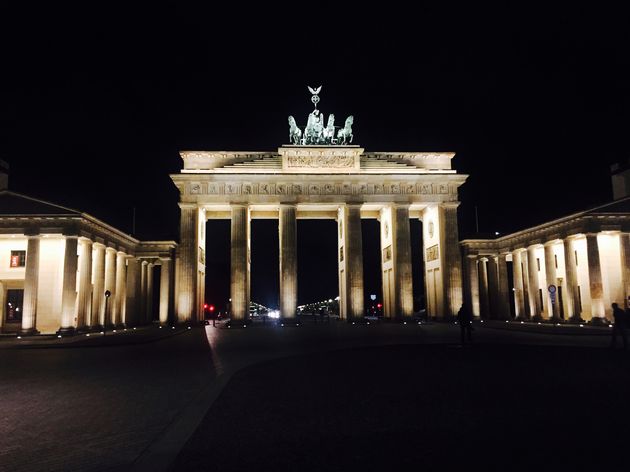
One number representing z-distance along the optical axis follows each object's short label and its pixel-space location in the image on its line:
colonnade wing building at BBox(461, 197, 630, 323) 43.59
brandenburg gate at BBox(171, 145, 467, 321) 50.75
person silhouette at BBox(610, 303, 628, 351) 20.99
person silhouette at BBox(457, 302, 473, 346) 23.72
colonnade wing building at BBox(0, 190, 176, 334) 38.09
